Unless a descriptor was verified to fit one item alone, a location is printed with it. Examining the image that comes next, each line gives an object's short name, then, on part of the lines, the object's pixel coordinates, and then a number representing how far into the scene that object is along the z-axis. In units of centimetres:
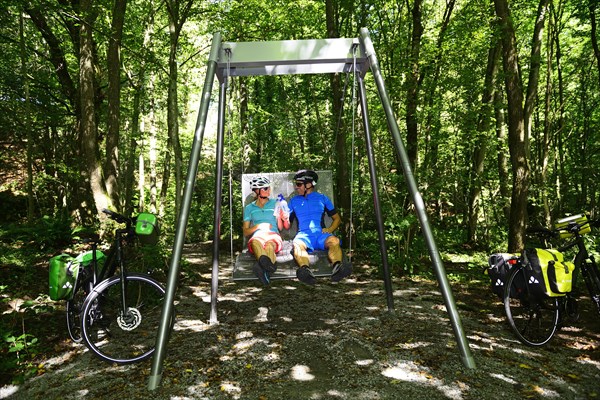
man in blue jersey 369
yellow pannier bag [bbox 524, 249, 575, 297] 326
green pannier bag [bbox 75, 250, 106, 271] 338
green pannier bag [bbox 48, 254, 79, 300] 316
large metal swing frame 290
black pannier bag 367
